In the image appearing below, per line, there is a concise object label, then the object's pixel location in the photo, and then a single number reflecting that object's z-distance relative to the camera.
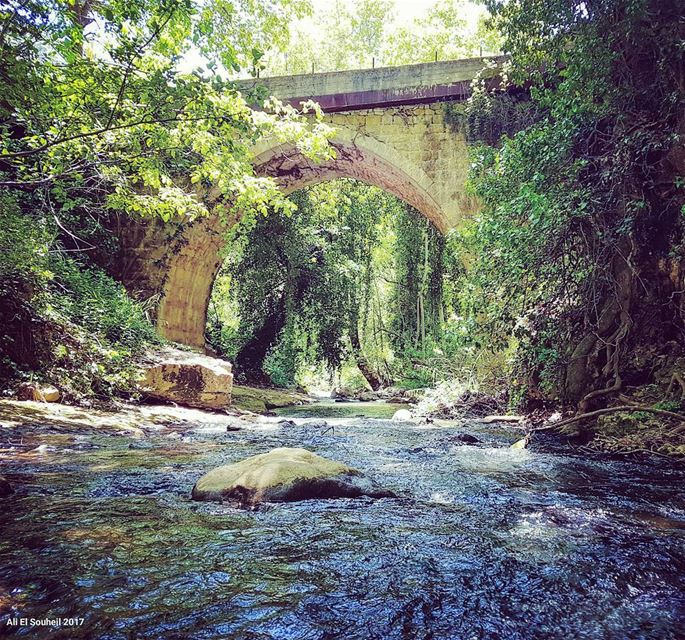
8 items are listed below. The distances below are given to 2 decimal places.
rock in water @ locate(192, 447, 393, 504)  2.46
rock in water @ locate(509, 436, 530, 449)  4.31
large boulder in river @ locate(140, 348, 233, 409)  7.04
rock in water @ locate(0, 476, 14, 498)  2.32
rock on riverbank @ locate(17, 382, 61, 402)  5.28
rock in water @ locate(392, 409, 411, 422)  7.50
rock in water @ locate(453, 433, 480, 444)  4.75
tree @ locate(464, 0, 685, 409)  4.67
